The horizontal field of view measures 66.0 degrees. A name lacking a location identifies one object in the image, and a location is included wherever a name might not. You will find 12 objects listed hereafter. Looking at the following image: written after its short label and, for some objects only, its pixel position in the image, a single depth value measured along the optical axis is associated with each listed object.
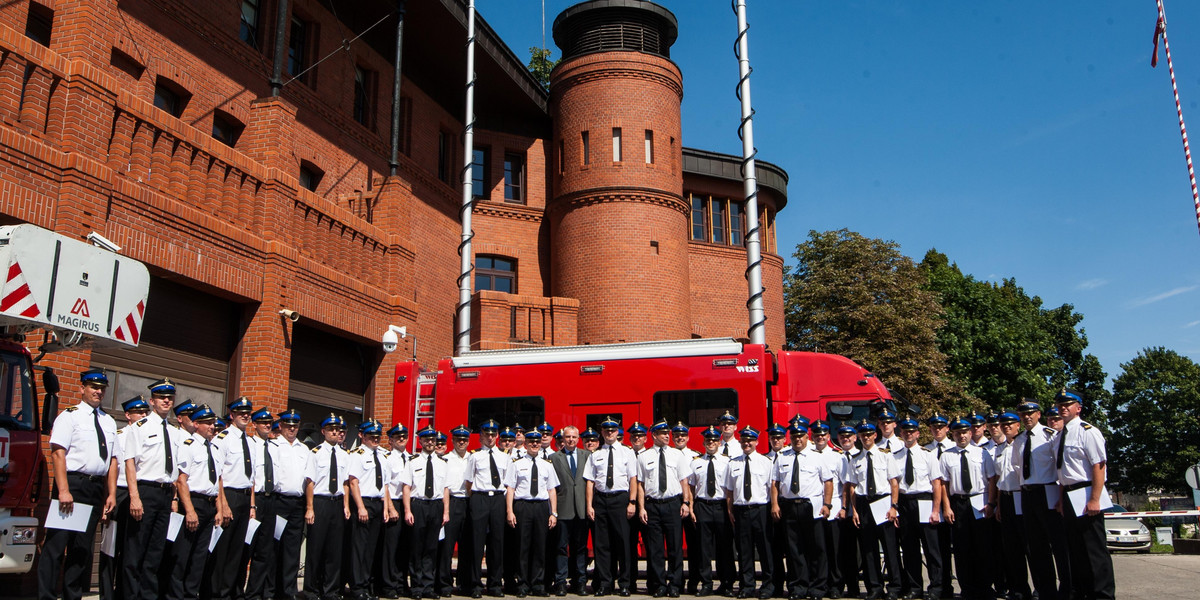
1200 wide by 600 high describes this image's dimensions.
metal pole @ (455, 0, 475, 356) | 21.33
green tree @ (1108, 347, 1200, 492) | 56.75
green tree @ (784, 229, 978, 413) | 30.42
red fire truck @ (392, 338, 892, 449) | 12.84
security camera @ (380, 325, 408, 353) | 17.22
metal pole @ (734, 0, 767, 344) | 19.52
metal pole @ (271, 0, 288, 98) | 15.59
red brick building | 11.80
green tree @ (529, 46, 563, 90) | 37.16
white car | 20.38
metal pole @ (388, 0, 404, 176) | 18.98
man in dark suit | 10.76
